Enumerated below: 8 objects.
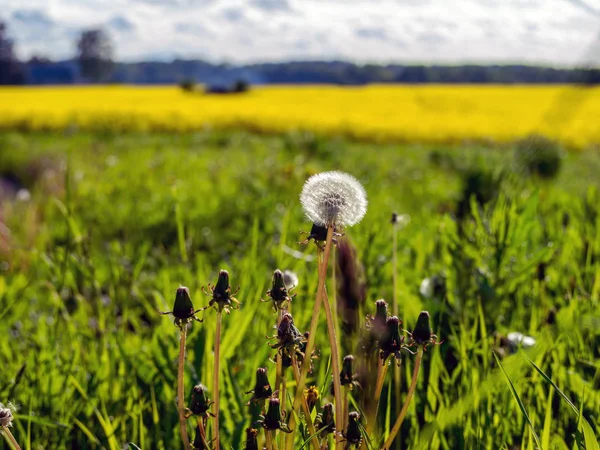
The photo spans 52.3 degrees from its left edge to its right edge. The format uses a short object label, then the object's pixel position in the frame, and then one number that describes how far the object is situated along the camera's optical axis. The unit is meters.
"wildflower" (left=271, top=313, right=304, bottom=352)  0.72
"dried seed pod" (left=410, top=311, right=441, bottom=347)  0.75
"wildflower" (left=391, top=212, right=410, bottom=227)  1.18
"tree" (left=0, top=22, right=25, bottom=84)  44.72
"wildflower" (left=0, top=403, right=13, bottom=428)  0.68
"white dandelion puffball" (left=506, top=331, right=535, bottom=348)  1.18
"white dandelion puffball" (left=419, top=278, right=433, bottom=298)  1.44
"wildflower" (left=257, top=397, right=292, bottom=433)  0.72
